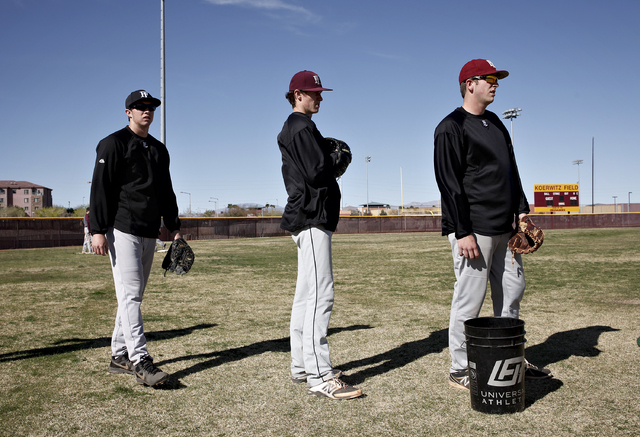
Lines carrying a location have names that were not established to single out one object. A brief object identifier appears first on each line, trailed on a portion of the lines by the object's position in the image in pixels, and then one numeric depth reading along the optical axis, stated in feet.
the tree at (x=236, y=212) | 234.17
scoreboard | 161.50
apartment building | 371.56
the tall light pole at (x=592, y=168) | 267.47
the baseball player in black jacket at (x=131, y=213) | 11.93
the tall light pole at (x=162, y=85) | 79.30
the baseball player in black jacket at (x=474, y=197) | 10.96
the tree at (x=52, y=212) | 185.16
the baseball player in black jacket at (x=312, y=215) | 10.85
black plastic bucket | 9.53
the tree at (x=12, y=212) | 183.89
